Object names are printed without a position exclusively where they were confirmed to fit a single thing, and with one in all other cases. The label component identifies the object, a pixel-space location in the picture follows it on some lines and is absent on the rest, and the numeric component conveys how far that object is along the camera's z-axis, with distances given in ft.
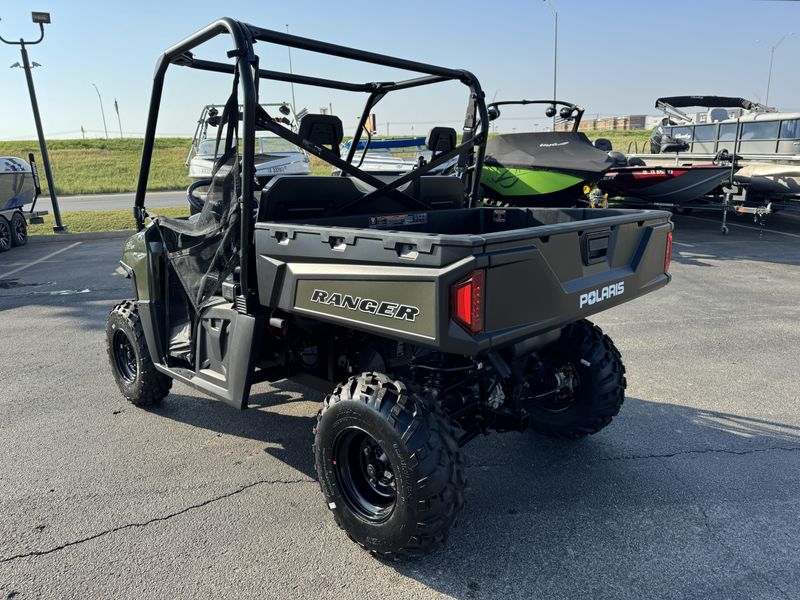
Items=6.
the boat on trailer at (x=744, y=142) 36.88
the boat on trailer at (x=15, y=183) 37.27
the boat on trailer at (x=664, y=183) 35.17
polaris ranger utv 7.16
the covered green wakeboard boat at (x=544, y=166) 30.07
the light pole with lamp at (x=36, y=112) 39.09
